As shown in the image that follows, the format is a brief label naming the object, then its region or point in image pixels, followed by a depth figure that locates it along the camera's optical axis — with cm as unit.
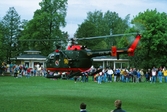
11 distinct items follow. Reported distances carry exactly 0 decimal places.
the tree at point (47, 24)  8506
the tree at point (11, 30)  8994
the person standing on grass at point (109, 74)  4918
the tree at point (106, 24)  10611
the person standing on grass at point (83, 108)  1227
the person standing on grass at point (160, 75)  4958
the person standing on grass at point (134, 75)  4984
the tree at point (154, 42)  7138
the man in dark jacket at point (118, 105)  1215
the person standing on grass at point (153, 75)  4934
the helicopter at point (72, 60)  2644
